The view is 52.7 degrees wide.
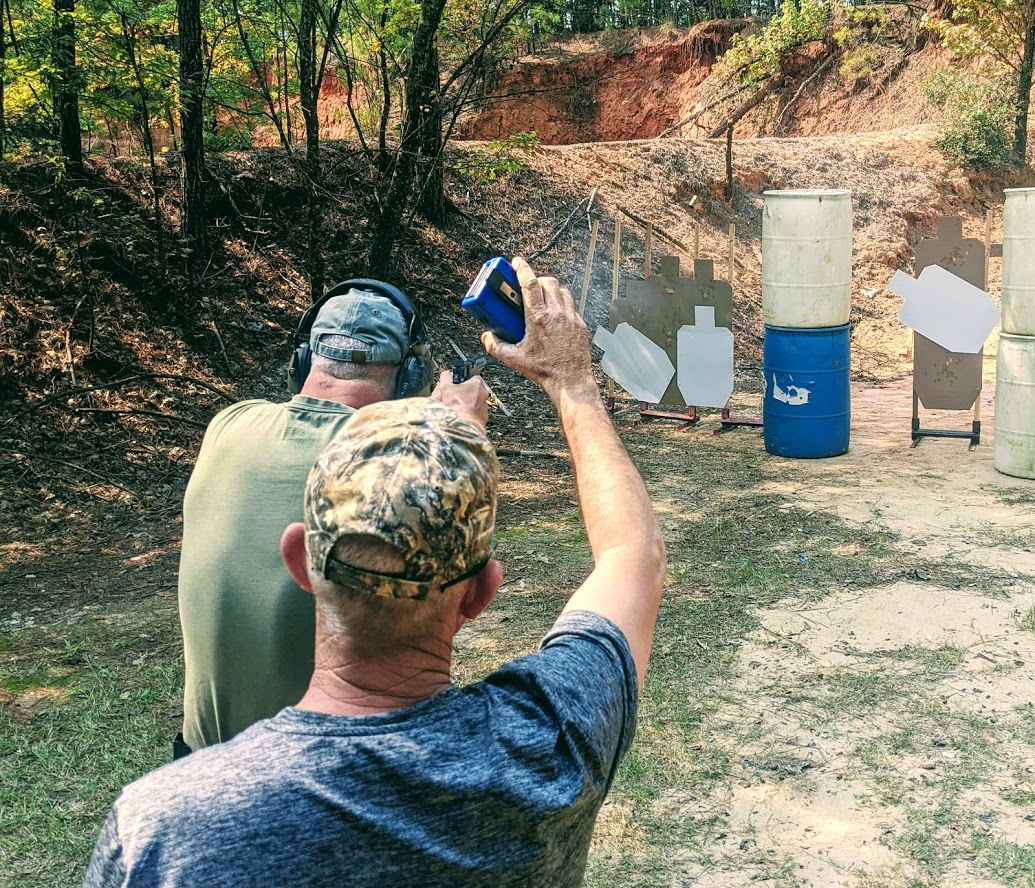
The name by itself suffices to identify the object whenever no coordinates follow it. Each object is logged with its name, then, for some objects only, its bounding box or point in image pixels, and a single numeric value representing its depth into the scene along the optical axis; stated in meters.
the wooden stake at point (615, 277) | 9.78
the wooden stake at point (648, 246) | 9.90
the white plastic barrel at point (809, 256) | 7.73
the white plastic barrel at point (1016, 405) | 7.21
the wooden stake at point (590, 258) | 9.73
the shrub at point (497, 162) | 8.76
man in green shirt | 2.07
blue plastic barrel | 7.97
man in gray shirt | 1.09
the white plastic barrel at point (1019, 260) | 6.91
